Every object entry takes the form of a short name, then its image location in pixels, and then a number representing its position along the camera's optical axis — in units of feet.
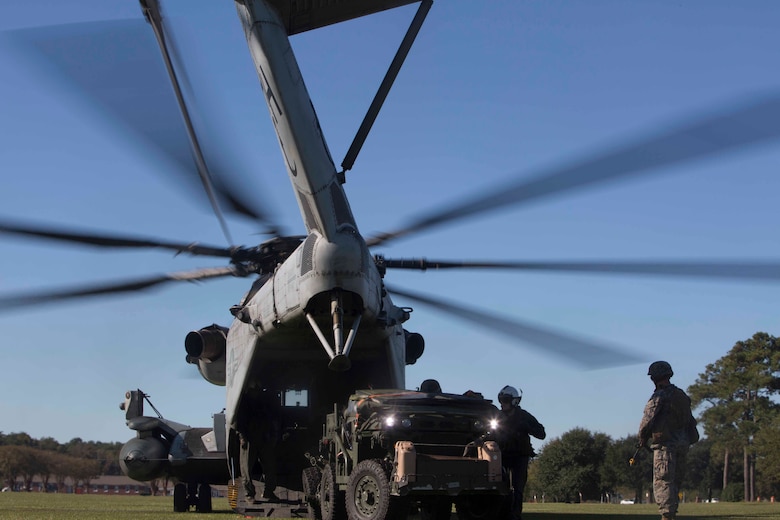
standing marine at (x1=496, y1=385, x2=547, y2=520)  32.94
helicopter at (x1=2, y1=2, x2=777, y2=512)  30.12
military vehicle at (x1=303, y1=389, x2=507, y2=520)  29.12
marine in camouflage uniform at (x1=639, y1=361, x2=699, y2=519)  26.27
